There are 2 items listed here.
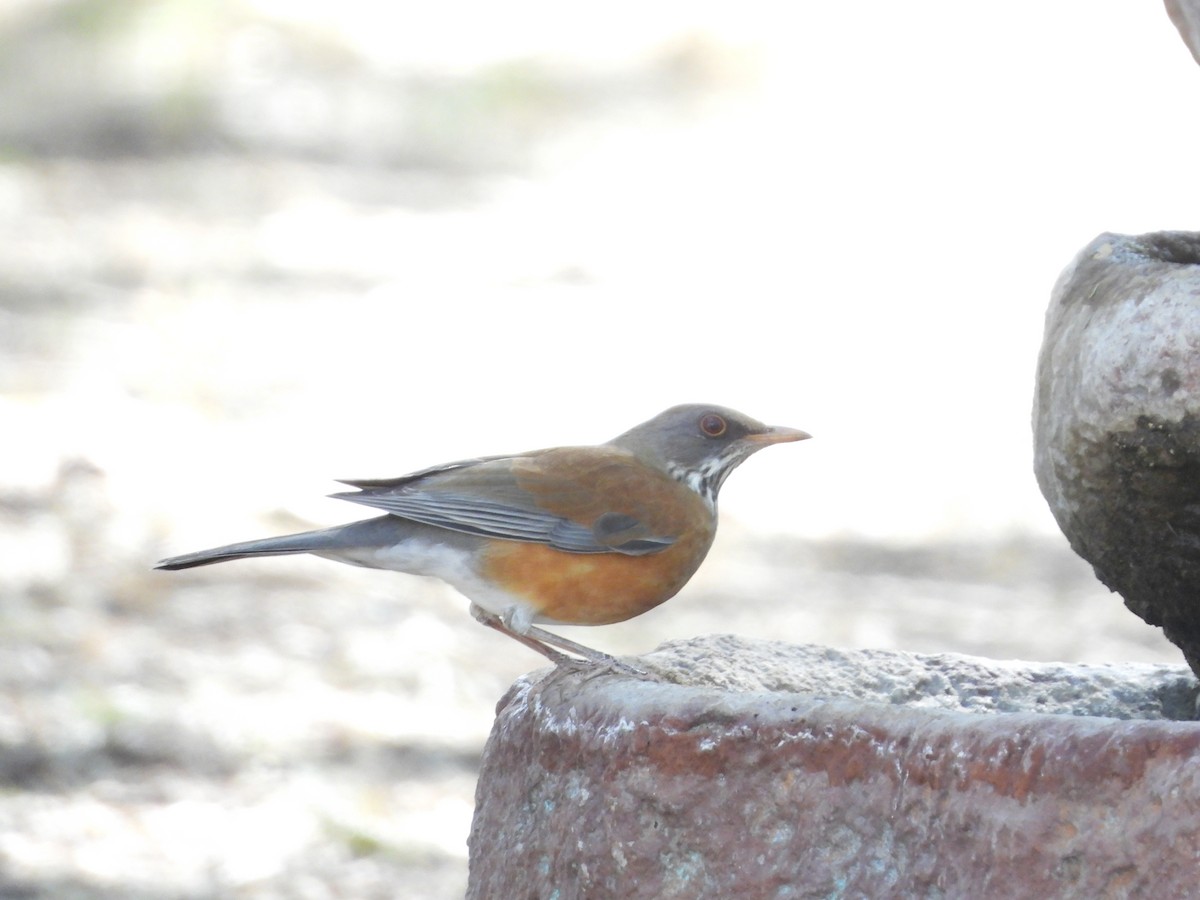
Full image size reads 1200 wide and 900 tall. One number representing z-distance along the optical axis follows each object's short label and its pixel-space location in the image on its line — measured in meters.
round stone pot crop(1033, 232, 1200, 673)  7.43
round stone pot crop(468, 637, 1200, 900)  6.11
